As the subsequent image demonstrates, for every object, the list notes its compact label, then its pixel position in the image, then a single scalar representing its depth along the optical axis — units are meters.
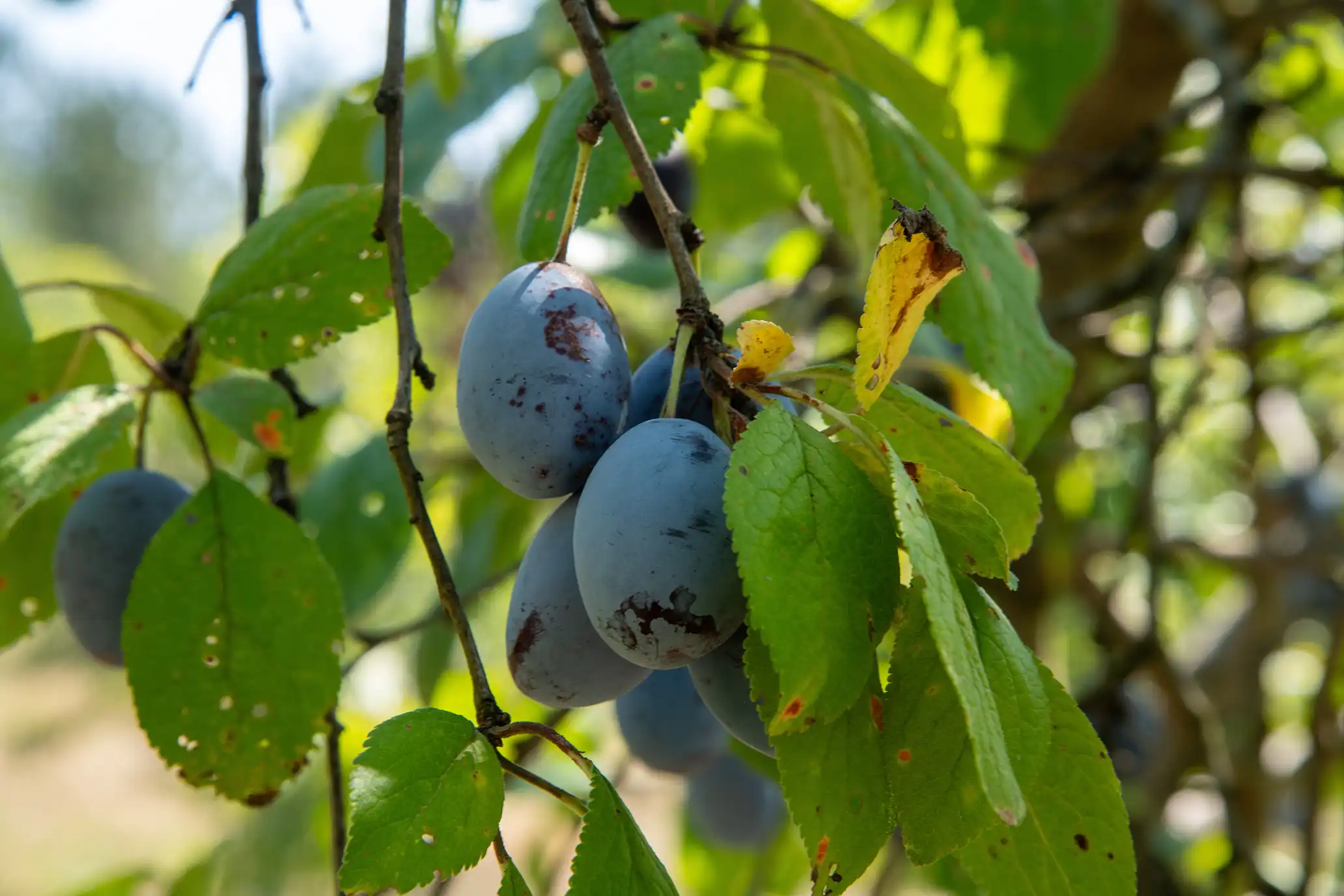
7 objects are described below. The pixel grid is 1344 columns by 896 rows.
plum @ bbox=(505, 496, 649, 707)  0.54
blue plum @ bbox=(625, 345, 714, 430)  0.55
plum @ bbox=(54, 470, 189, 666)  0.62
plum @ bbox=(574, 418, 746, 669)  0.51
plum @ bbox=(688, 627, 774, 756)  0.54
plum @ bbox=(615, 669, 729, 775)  0.62
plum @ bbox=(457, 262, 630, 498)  0.53
